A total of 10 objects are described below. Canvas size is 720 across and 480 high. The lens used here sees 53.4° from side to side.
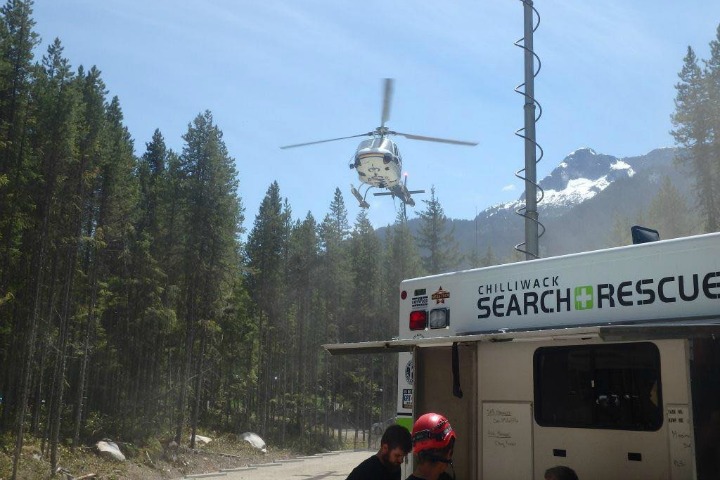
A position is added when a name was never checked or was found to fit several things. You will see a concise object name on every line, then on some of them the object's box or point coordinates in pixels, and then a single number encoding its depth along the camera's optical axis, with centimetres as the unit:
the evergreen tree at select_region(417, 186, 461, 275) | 5384
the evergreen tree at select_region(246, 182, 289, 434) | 4881
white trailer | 450
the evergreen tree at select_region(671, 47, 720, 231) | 3544
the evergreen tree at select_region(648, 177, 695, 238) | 4300
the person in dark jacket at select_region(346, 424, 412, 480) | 406
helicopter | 2106
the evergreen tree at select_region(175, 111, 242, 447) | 3625
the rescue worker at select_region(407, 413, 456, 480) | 363
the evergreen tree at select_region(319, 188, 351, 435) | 5228
